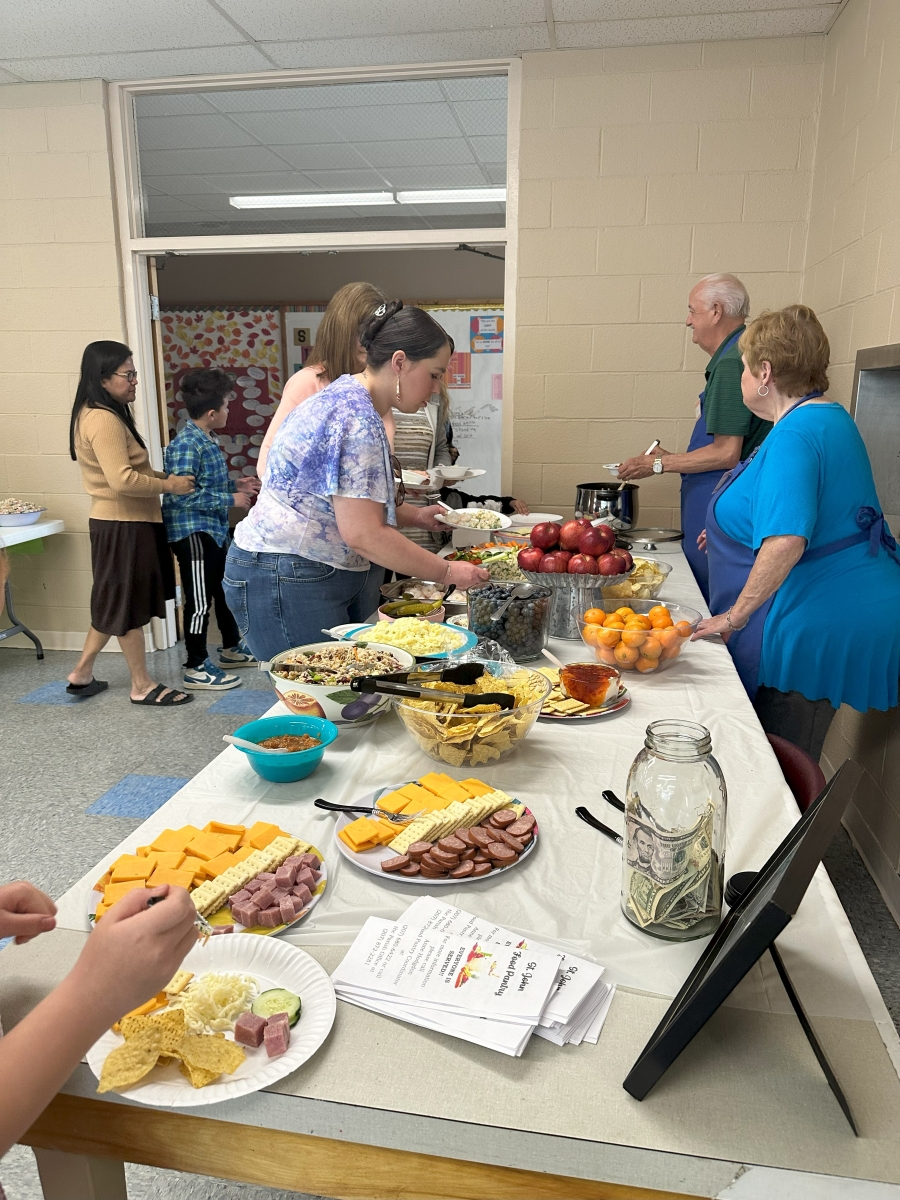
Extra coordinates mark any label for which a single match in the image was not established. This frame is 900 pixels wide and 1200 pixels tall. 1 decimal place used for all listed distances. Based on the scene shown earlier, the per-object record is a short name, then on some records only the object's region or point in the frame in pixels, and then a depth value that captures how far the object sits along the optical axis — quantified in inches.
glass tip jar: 34.7
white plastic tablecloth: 34.3
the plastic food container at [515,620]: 70.2
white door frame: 154.9
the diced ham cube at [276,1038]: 29.3
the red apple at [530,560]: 83.4
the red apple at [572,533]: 84.2
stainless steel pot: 128.3
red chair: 54.7
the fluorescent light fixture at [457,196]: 166.2
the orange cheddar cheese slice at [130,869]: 38.3
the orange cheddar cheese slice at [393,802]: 44.4
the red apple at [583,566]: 80.3
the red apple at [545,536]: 85.5
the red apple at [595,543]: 82.1
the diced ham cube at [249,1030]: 29.8
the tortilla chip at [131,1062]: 28.0
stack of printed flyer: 30.5
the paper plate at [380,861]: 39.3
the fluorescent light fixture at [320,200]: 217.9
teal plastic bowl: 48.8
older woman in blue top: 77.2
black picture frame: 25.0
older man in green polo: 121.5
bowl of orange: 68.8
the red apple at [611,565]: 79.8
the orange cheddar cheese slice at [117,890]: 37.0
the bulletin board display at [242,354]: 297.6
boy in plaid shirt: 161.8
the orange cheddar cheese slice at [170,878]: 38.1
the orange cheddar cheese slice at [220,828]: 42.1
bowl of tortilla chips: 50.0
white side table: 162.9
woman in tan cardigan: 141.3
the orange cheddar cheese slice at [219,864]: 39.2
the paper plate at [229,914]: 35.9
